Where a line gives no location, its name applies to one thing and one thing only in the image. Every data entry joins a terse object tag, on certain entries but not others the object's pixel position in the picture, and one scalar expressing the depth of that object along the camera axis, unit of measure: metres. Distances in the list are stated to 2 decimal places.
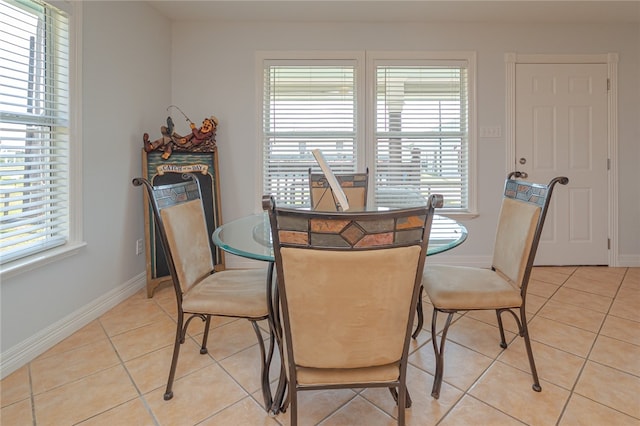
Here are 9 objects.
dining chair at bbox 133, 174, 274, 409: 1.38
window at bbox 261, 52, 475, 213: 3.16
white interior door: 3.17
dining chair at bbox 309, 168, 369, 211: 2.56
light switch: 3.19
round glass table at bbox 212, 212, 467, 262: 1.29
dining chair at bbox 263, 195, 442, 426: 0.86
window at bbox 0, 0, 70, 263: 1.66
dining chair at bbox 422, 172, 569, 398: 1.43
